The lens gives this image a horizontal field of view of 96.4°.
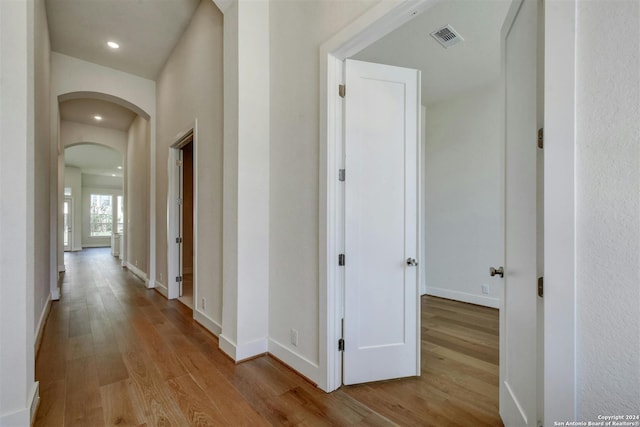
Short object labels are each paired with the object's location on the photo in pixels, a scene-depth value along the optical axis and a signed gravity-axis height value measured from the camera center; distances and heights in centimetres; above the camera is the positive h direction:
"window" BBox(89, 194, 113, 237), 1334 -16
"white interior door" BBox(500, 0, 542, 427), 129 -9
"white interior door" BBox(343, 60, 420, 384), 208 -8
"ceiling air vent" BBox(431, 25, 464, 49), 288 +183
